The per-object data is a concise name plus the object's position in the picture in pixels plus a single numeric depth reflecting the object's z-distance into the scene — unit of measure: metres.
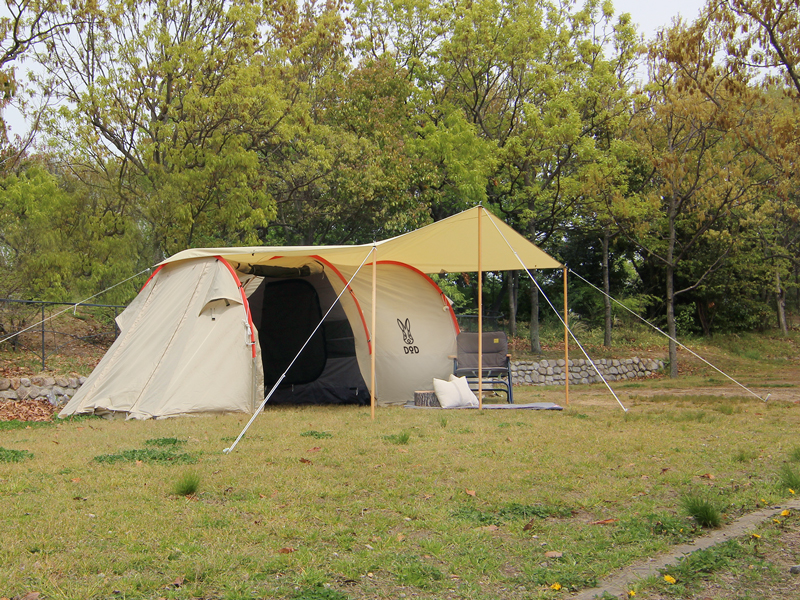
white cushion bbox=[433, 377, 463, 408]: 8.36
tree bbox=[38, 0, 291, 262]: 10.74
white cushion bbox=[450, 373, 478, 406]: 8.44
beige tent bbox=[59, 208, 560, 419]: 7.46
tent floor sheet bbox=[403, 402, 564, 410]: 8.18
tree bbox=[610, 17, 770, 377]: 11.33
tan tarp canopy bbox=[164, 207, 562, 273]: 7.84
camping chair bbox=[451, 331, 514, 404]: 9.05
